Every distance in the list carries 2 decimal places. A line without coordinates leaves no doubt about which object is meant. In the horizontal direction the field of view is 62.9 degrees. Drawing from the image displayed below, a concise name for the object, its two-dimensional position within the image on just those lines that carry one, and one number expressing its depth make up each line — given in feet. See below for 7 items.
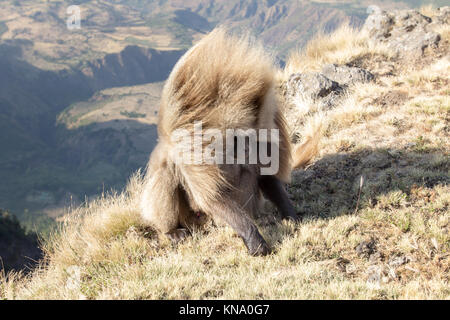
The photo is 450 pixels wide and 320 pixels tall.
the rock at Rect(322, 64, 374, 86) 27.84
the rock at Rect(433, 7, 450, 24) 34.06
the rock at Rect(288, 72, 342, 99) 26.94
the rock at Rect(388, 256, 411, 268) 10.51
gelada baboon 10.21
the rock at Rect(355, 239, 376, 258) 11.27
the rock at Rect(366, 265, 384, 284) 9.92
